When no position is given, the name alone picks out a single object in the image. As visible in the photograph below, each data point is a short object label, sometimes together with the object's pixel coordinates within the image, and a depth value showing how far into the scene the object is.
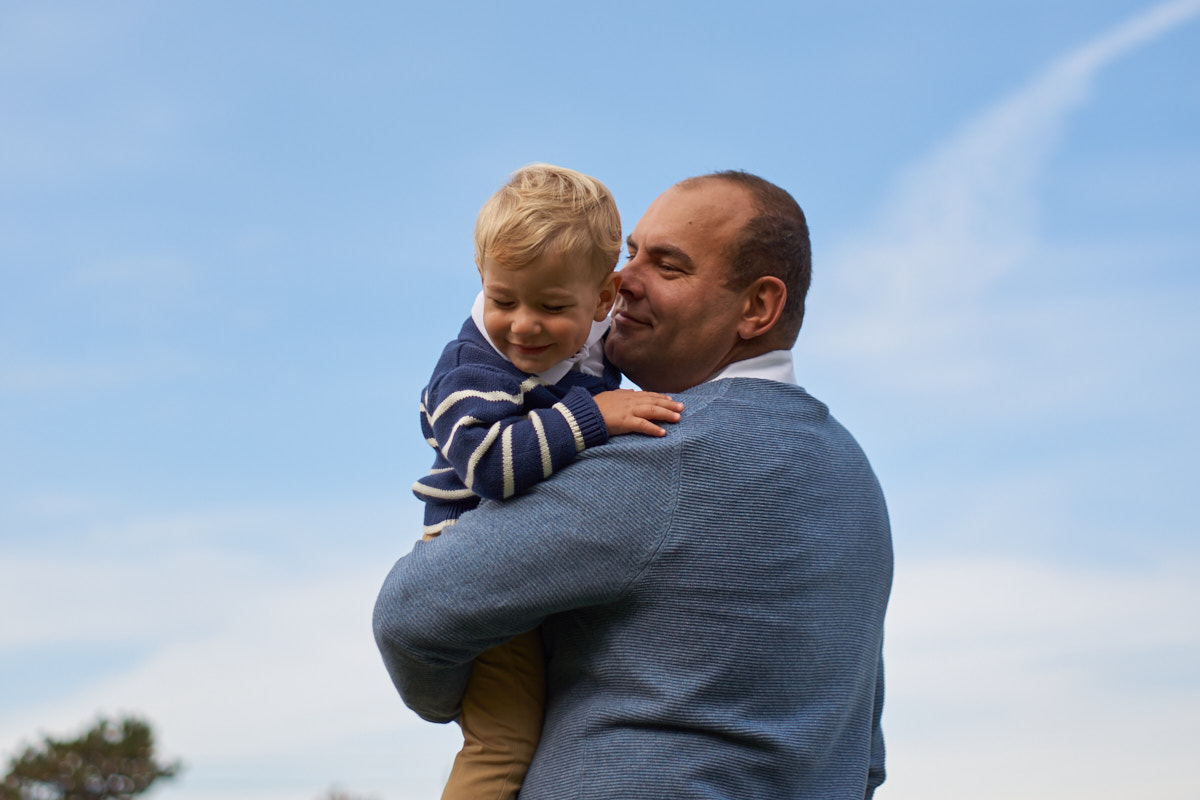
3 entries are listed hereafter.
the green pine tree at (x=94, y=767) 20.03
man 2.59
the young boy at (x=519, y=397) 2.71
